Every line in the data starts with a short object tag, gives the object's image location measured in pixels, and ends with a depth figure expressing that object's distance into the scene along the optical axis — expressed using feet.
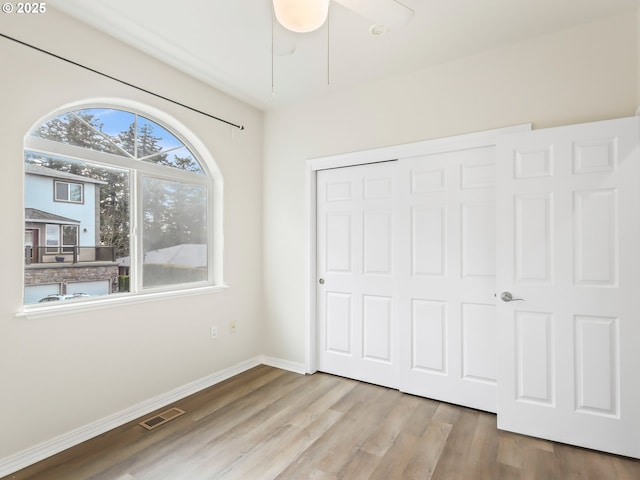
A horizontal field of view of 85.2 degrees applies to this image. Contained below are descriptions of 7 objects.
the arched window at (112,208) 7.50
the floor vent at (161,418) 8.23
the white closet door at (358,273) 10.45
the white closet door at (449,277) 8.89
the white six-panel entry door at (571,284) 7.00
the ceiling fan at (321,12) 4.71
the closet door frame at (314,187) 9.78
